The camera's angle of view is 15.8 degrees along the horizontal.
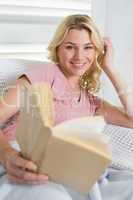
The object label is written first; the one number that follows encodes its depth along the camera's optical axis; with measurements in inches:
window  86.5
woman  69.6
